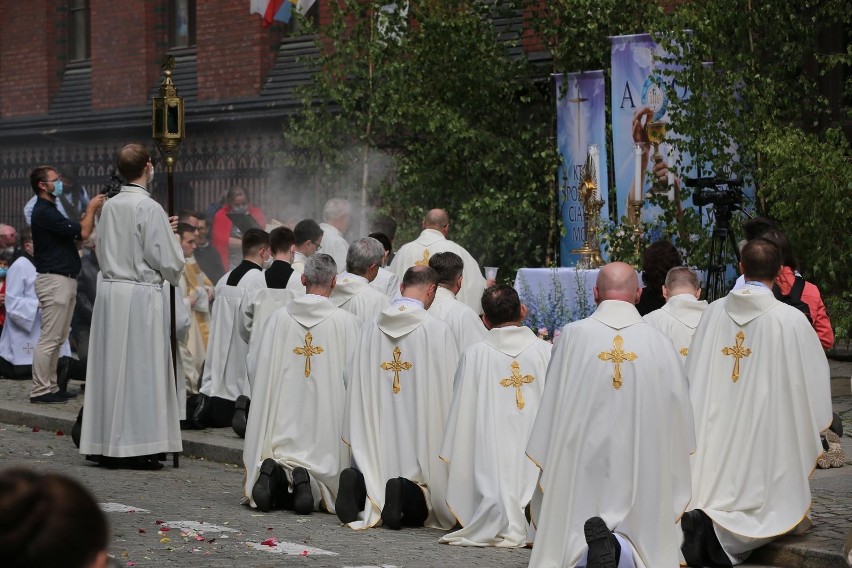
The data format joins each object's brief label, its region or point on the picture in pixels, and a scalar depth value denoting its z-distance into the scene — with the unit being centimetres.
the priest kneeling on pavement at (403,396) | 1708
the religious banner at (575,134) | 3173
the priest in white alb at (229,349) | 2412
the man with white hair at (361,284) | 2011
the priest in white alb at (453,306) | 1805
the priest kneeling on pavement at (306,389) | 1797
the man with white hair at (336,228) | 2606
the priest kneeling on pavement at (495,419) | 1606
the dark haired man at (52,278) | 2580
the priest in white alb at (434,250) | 2473
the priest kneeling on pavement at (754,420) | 1467
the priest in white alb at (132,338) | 2025
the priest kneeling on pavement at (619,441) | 1305
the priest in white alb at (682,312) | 1752
